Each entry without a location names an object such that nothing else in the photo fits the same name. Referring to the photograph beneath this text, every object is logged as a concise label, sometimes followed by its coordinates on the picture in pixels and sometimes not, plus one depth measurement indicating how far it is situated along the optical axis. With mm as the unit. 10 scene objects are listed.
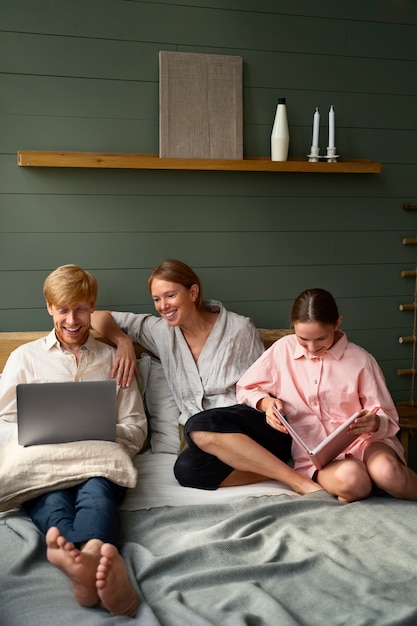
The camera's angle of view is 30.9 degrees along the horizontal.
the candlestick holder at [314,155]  3289
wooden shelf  2990
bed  1811
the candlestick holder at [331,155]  3300
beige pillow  2338
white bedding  2512
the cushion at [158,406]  2973
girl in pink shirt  2494
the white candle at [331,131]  3297
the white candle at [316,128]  3276
